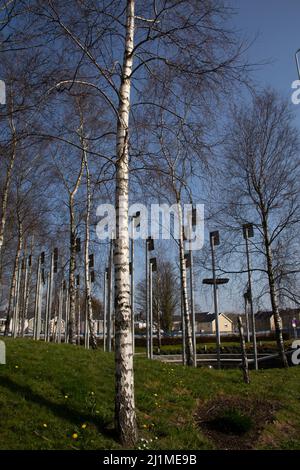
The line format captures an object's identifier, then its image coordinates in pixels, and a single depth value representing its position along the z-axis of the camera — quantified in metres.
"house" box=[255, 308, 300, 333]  64.26
